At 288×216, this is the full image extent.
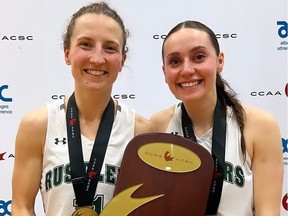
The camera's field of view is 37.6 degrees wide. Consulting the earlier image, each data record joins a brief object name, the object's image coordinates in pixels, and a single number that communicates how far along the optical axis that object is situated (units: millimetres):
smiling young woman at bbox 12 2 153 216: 1271
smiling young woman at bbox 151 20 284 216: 1271
